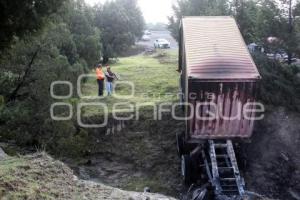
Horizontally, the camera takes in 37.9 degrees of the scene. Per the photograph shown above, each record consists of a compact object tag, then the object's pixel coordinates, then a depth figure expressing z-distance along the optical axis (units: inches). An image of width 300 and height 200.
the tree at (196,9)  932.0
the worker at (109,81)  719.7
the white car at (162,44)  1676.9
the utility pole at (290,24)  775.0
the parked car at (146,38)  2093.3
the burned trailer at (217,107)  510.0
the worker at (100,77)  719.1
